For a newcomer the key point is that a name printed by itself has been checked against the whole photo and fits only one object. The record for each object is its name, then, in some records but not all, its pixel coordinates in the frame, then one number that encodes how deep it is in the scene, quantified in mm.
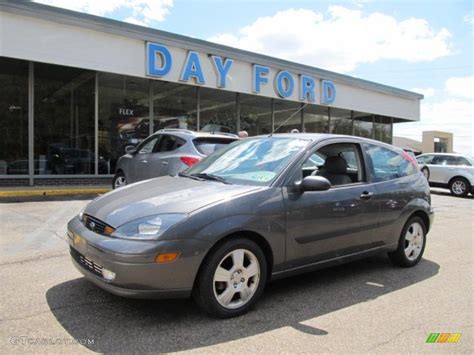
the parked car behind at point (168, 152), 7664
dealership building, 11383
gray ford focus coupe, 3324
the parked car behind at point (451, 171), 15594
